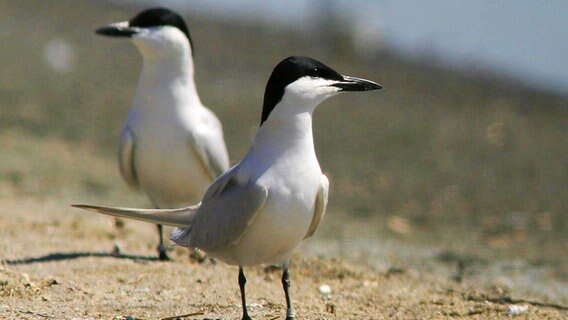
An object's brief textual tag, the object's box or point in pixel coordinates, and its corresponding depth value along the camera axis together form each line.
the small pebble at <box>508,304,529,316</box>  10.94
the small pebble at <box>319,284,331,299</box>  12.31
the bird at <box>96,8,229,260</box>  13.90
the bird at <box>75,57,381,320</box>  9.91
